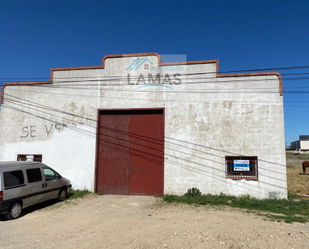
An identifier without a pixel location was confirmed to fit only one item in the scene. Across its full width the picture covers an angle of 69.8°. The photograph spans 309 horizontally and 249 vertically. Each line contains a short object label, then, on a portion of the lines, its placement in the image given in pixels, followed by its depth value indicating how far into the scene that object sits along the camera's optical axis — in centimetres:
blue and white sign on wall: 1002
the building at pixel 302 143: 8481
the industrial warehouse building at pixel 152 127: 1010
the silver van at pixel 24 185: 700
